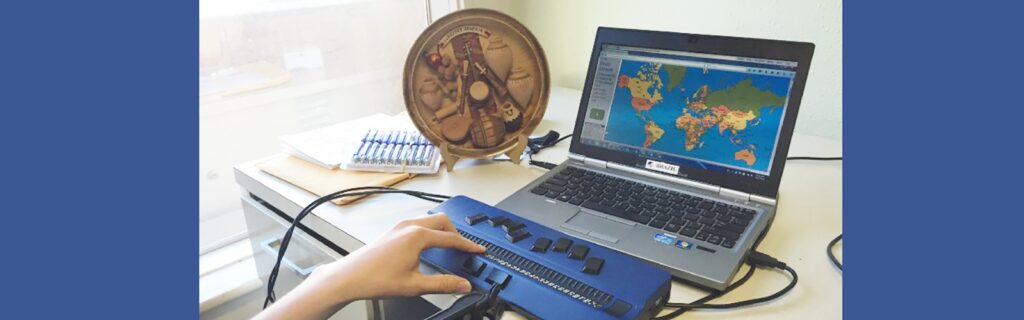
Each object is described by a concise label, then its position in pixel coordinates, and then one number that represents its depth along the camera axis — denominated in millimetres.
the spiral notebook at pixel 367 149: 1143
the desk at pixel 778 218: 747
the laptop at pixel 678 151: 854
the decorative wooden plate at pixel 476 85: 1144
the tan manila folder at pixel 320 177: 1078
